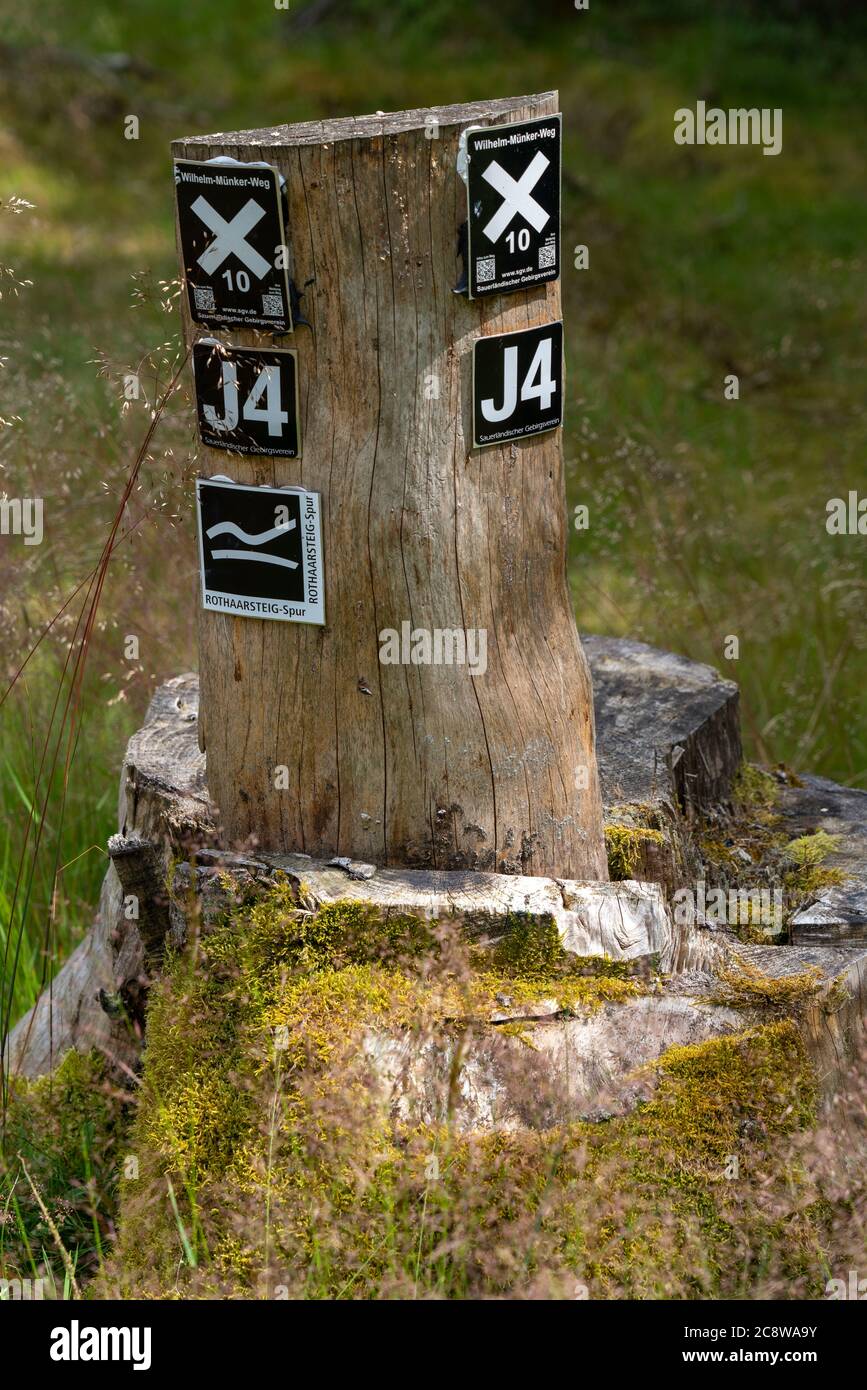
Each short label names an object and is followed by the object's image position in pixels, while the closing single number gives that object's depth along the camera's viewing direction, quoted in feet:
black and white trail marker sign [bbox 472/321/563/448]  7.91
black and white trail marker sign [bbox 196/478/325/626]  8.12
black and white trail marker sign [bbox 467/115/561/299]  7.56
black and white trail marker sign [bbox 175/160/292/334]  7.56
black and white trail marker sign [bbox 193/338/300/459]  7.91
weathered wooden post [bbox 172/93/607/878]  7.60
